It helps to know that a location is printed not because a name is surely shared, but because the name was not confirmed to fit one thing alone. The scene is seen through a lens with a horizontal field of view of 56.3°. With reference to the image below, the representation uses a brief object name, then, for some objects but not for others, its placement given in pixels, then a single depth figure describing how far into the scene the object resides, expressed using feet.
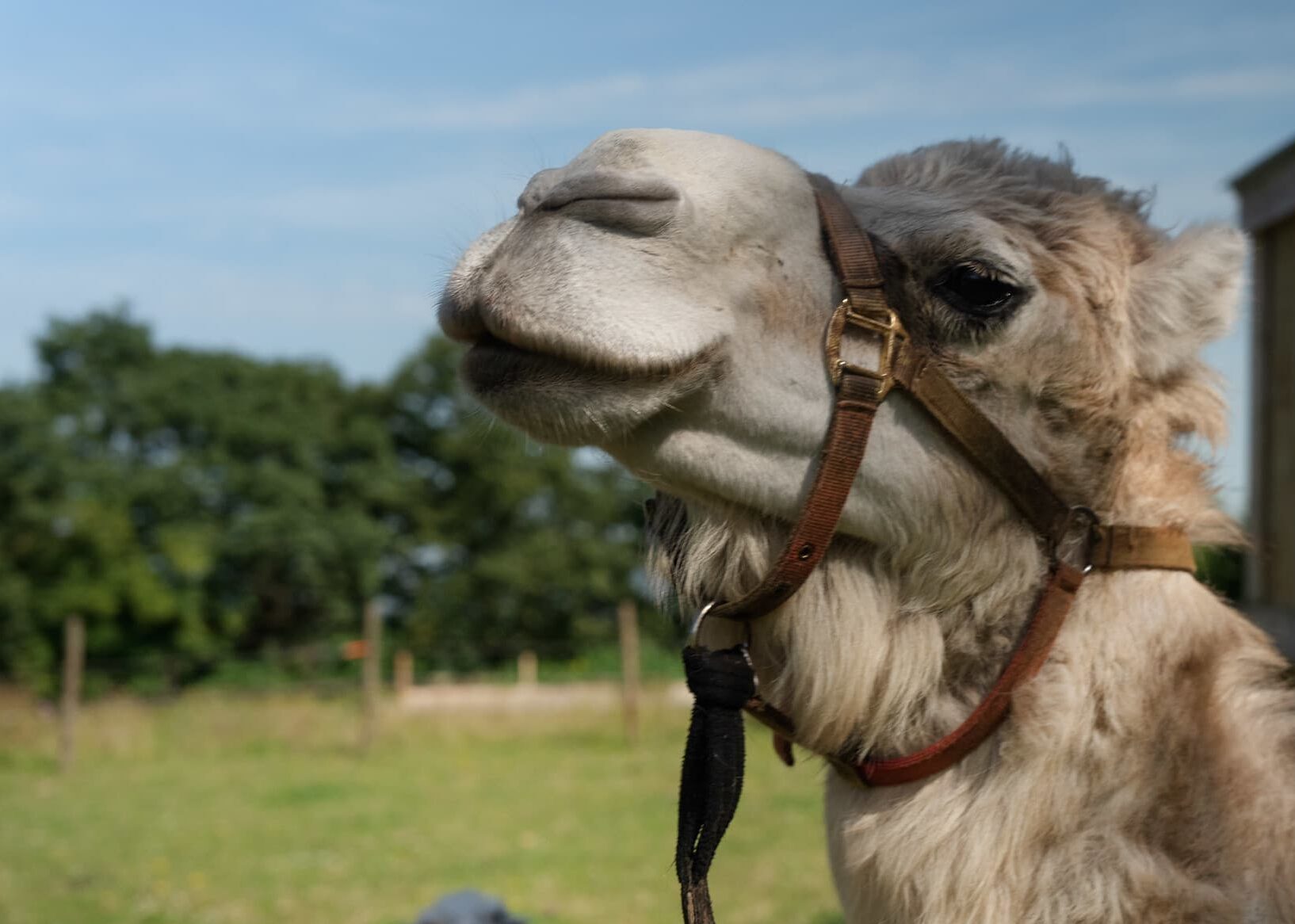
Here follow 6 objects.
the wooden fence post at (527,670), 77.15
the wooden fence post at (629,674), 50.11
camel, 5.20
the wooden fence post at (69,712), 48.67
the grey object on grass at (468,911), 14.38
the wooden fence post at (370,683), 50.26
